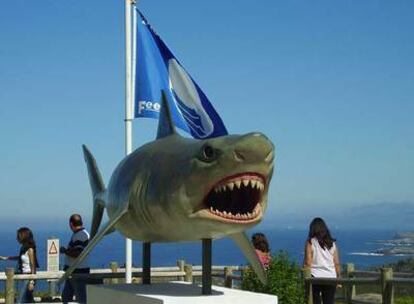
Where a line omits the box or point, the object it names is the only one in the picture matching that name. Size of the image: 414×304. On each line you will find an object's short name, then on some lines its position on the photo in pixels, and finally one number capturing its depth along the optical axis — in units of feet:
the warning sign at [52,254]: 51.24
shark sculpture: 20.77
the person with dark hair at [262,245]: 41.47
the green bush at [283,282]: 40.04
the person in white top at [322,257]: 39.68
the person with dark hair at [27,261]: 45.11
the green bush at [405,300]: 52.60
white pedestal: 23.65
